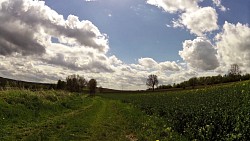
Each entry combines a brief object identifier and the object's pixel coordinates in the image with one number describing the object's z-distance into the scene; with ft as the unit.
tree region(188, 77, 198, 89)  302.57
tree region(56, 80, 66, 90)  327.93
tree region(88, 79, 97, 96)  366.34
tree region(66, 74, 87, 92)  332.76
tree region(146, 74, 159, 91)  378.08
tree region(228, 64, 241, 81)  224.97
